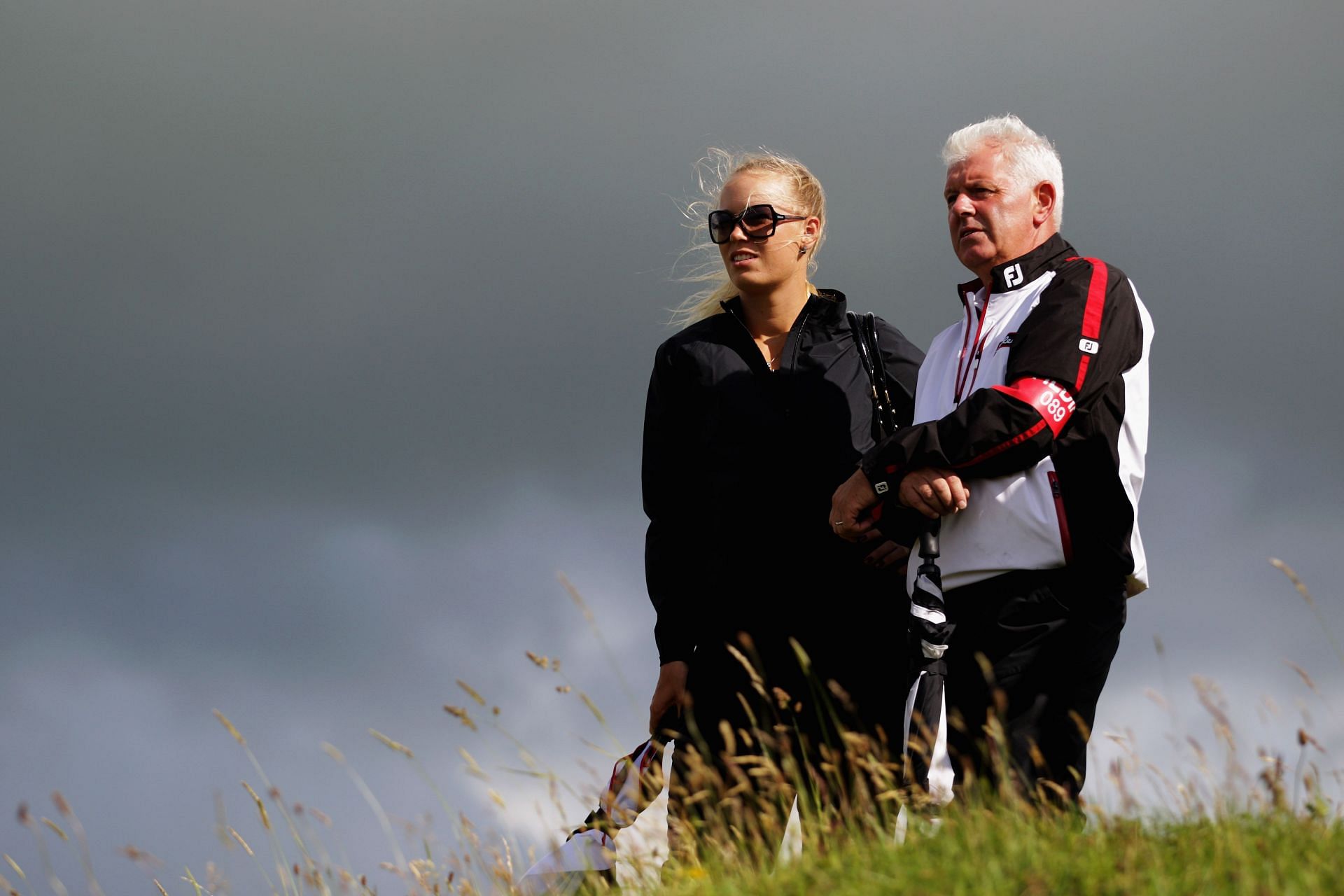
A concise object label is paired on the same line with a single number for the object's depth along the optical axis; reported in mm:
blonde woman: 10836
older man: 8531
